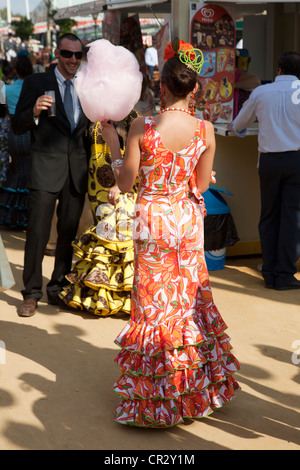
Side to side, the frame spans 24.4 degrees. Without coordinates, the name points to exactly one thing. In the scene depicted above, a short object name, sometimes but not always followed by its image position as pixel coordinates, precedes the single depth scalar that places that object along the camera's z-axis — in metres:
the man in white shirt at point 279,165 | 6.16
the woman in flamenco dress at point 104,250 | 5.58
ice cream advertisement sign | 6.59
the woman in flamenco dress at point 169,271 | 3.72
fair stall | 6.74
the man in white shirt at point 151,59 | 20.27
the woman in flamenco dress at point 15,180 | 8.35
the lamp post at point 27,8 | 41.81
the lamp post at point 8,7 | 44.18
